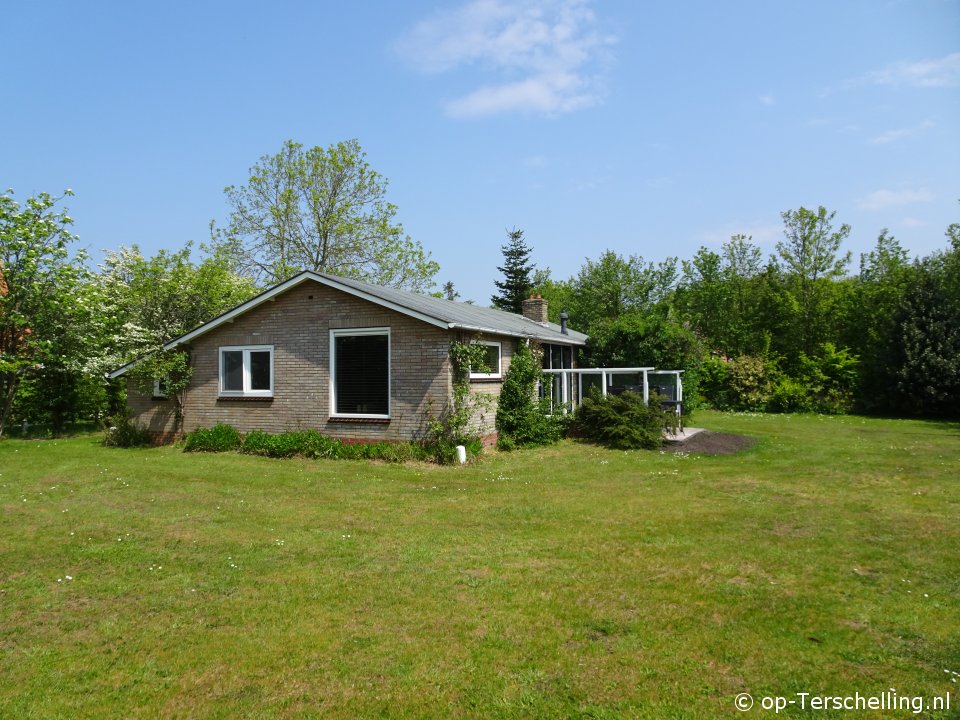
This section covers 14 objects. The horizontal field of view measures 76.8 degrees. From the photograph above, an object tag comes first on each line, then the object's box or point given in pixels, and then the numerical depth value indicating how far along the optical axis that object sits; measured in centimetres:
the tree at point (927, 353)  2323
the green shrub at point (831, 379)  2614
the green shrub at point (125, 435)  1641
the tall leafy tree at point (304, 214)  3391
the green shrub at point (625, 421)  1470
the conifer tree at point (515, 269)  5100
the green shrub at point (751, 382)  2722
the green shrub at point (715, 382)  2802
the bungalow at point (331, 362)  1377
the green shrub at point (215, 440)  1497
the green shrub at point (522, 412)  1541
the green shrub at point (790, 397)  2627
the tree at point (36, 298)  1728
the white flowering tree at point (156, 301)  1898
